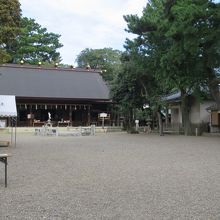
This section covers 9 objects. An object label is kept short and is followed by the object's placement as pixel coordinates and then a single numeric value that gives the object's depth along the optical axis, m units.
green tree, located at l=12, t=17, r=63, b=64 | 38.51
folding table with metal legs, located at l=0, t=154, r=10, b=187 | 6.65
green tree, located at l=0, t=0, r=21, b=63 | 13.97
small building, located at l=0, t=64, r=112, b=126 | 30.96
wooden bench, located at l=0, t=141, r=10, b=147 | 14.78
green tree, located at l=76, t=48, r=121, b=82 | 47.28
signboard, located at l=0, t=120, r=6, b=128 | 25.16
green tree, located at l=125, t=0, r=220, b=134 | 16.97
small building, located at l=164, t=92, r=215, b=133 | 25.08
